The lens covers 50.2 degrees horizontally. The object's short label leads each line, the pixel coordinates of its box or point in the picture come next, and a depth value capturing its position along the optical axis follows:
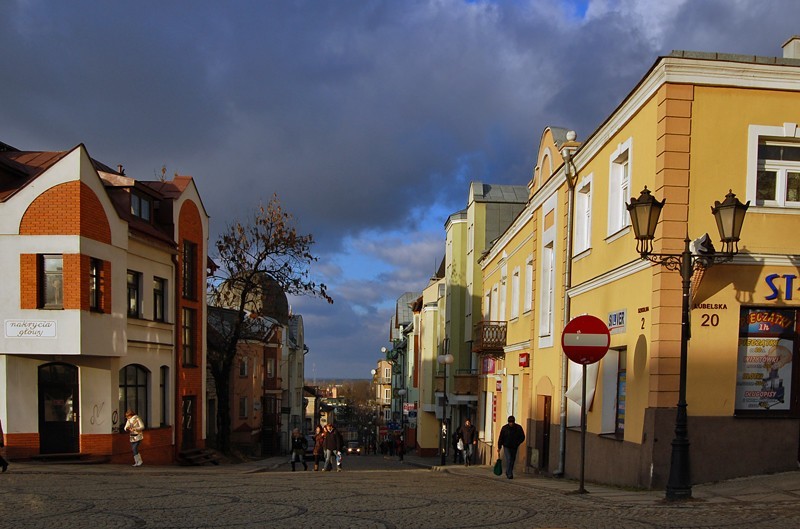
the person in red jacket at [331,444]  27.66
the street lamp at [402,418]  63.16
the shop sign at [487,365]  32.64
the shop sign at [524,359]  24.89
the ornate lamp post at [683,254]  11.15
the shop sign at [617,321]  15.51
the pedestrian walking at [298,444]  32.40
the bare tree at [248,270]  34.47
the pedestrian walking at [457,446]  33.33
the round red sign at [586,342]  12.70
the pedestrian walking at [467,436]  28.32
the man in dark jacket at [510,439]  19.91
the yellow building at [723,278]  13.34
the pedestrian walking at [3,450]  18.25
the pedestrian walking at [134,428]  22.91
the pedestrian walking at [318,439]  28.52
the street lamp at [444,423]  33.09
